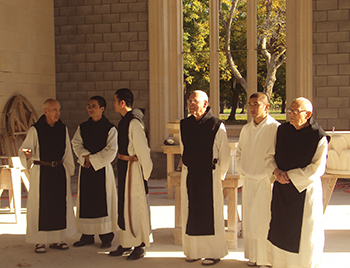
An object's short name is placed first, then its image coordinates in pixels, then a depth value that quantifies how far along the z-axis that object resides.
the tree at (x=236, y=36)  13.00
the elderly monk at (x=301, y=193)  3.15
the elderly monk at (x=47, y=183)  4.11
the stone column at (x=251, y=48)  7.64
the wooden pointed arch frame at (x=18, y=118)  6.75
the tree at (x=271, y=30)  10.67
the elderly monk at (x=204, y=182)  3.71
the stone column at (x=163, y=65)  7.95
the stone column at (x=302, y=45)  7.41
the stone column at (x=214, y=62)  7.87
